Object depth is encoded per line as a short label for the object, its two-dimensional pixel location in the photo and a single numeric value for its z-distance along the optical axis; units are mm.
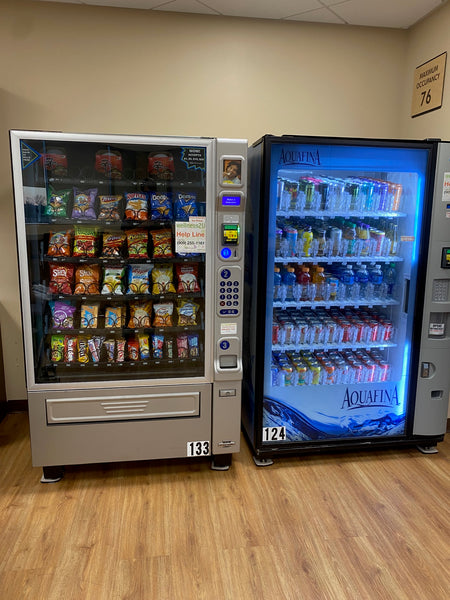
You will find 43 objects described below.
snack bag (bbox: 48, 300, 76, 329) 2600
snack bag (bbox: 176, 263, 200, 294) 2643
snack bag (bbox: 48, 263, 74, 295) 2527
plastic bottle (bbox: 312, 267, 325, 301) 2861
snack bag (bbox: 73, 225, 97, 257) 2518
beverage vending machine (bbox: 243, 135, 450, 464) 2660
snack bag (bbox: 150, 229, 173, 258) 2580
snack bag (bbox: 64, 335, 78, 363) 2615
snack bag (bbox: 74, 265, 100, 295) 2553
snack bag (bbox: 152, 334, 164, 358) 2703
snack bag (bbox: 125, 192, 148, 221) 2520
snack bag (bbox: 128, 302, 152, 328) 2686
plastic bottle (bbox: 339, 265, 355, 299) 2898
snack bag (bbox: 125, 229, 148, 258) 2582
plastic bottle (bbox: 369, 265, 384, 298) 2934
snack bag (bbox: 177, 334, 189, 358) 2725
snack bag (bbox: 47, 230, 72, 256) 2474
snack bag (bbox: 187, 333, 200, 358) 2733
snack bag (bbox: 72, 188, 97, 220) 2496
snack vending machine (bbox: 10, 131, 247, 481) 2424
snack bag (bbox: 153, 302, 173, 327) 2703
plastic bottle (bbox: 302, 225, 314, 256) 2749
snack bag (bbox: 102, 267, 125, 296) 2586
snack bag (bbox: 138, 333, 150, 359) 2686
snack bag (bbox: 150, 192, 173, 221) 2562
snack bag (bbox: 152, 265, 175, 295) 2625
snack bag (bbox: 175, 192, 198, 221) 2529
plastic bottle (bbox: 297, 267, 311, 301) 2850
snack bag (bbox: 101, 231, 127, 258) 2555
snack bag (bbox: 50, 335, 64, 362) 2596
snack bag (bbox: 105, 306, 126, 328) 2656
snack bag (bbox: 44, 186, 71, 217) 2456
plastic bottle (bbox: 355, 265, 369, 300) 2941
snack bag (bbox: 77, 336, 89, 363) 2627
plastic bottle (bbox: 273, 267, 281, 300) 2799
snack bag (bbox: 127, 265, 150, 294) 2619
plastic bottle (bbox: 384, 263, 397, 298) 2982
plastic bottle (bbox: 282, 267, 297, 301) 2820
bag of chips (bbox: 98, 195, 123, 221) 2520
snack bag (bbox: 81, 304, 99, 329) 2623
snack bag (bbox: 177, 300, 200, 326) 2723
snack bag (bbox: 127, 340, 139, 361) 2670
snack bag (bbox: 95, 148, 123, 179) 2494
